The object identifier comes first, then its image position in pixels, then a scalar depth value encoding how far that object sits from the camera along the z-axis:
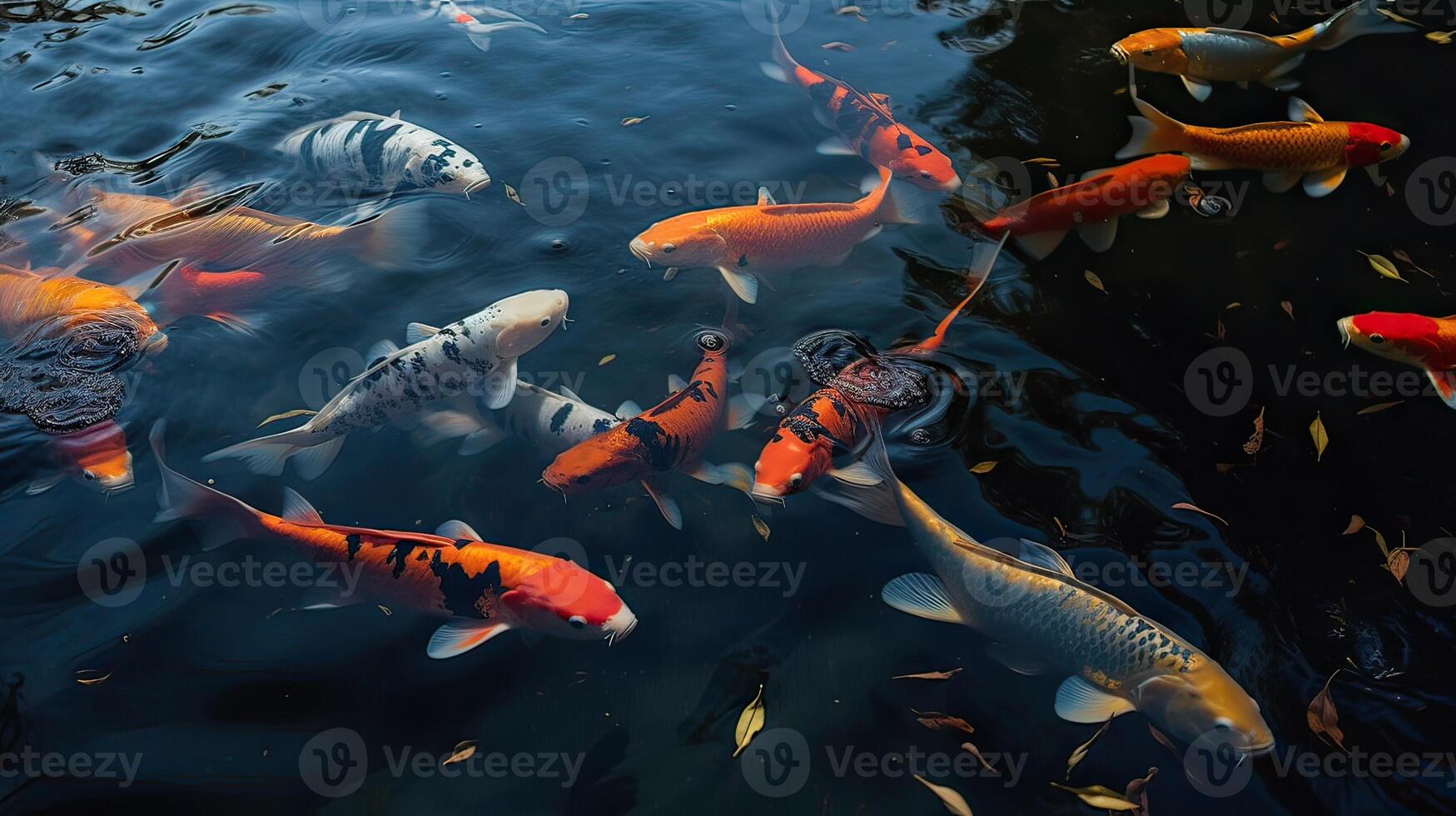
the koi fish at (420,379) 4.11
